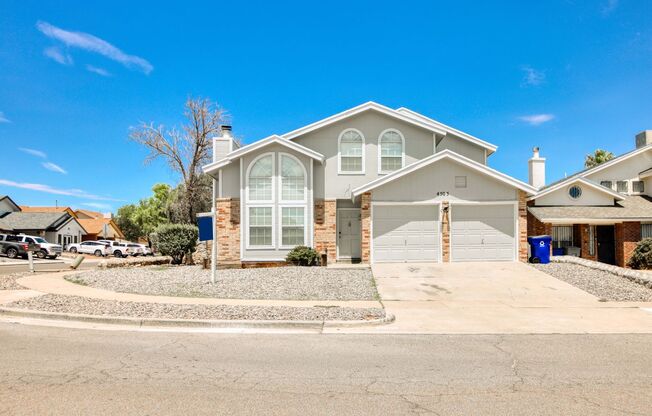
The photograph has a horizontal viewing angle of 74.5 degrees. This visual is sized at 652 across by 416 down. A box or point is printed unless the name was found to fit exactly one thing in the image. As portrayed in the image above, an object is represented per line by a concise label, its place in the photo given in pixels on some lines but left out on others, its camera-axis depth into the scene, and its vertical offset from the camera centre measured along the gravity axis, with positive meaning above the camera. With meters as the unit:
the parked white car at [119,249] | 42.09 -1.46
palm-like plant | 40.58 +7.46
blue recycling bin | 16.08 -0.54
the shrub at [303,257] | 16.82 -0.89
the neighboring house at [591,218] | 20.31 +0.79
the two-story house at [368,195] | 16.45 +1.58
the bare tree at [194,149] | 31.19 +6.22
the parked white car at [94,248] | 41.84 -1.36
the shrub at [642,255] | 19.83 -0.95
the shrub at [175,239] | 21.47 -0.24
